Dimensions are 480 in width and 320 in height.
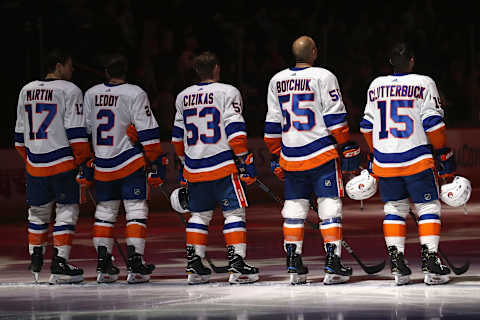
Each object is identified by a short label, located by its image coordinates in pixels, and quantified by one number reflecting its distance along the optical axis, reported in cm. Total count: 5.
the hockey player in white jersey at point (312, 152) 1677
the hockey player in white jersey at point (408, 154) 1644
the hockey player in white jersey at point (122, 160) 1770
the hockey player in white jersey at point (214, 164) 1718
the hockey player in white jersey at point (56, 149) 1785
